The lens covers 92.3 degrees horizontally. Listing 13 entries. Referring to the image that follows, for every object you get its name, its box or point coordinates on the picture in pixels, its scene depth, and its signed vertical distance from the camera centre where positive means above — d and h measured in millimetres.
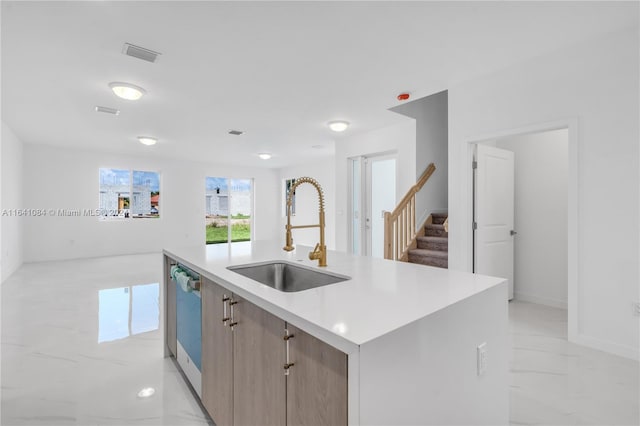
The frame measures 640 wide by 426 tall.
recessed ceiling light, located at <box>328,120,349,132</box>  4891 +1407
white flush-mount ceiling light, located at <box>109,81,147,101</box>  3282 +1340
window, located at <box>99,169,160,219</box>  7547 +485
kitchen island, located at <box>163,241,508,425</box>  863 -471
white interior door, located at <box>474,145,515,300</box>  3568 -4
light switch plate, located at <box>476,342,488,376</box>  1233 -594
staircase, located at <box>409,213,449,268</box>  4262 -509
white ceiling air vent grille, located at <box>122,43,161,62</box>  2553 +1377
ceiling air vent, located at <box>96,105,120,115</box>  4139 +1415
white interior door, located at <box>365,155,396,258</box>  5605 +306
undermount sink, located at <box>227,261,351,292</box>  1779 -386
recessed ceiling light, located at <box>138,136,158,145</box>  5793 +1397
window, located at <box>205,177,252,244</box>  9281 +81
